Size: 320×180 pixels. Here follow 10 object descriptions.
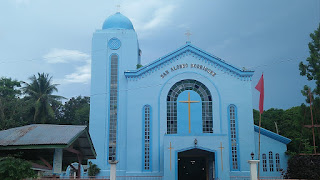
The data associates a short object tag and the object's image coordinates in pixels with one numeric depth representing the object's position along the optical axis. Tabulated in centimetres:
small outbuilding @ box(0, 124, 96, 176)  1231
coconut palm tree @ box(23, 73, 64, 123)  3372
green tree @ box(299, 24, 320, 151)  2027
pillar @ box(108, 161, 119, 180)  1557
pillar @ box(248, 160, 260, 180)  1609
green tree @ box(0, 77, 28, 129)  2898
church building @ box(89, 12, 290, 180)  2423
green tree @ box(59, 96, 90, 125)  4525
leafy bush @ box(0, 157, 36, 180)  1110
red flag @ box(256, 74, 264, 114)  1978
